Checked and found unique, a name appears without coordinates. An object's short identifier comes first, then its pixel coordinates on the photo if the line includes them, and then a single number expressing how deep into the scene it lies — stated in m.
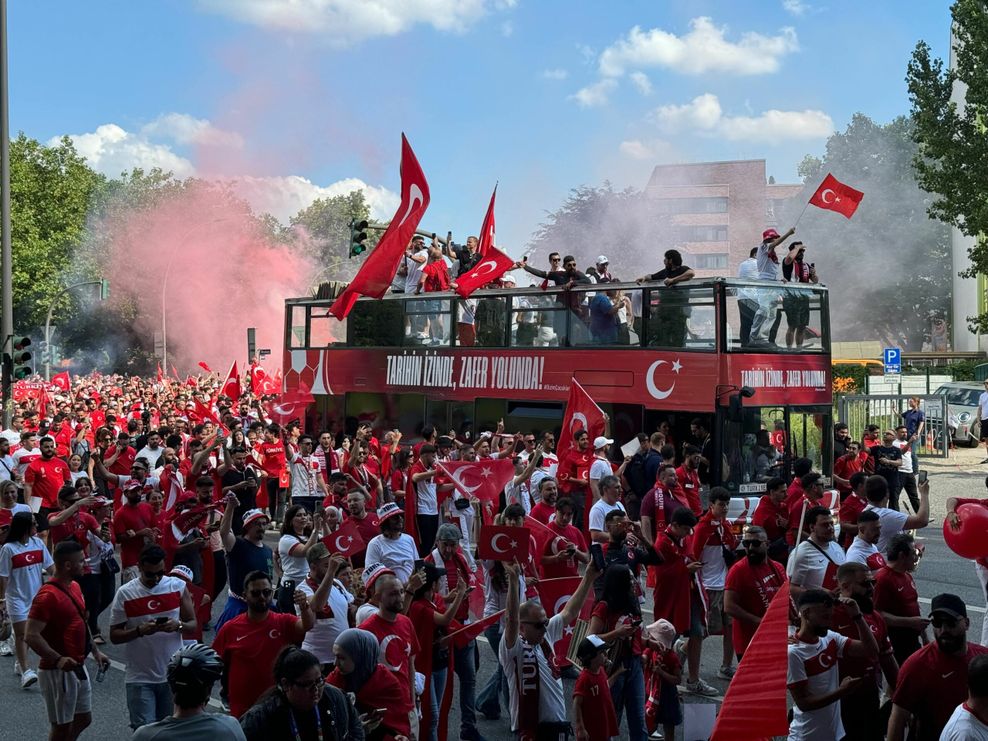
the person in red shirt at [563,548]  9.23
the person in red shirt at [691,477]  12.41
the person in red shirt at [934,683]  5.75
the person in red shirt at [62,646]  7.43
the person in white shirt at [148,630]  7.28
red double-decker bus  15.50
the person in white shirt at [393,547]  8.56
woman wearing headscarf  5.92
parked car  31.02
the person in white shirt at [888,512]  9.38
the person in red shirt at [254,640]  6.50
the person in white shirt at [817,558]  8.52
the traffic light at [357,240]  21.38
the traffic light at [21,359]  22.30
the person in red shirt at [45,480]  13.96
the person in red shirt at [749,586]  8.30
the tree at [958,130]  25.98
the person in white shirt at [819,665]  6.29
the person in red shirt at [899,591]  7.56
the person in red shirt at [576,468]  14.12
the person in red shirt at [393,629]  6.49
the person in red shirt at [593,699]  6.39
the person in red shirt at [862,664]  6.58
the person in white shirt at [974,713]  4.89
